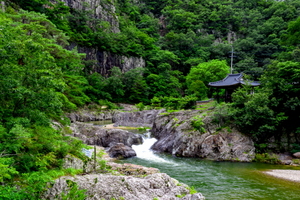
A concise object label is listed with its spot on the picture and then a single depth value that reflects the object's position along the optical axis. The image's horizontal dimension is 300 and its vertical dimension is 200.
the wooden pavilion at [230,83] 25.64
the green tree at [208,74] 41.06
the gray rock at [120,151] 18.50
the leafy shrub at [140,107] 38.33
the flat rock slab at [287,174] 13.68
